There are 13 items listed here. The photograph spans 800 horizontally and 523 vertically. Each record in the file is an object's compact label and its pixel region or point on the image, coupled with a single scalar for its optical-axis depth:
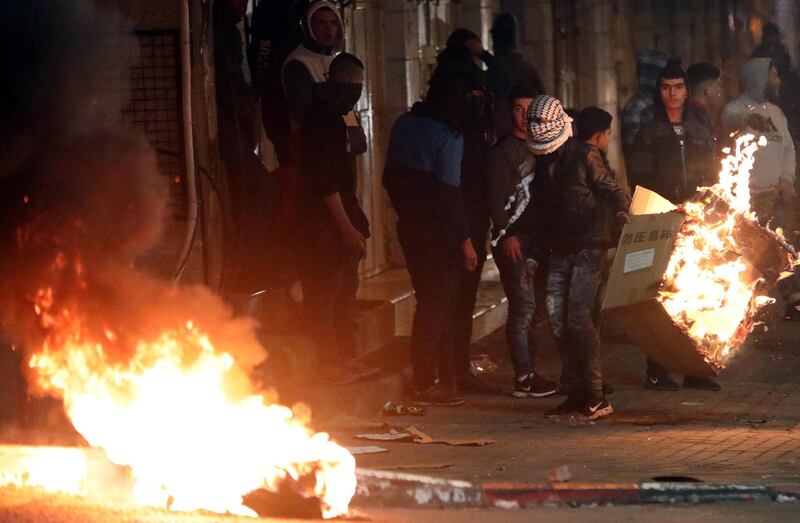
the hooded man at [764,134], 26.81
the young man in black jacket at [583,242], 19.61
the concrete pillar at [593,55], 46.75
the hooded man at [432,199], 19.98
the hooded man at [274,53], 21.98
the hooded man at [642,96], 25.36
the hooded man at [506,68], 29.03
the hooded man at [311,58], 21.36
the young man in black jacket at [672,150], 22.27
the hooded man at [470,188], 20.86
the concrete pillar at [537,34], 41.94
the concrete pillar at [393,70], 29.52
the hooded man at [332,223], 19.95
